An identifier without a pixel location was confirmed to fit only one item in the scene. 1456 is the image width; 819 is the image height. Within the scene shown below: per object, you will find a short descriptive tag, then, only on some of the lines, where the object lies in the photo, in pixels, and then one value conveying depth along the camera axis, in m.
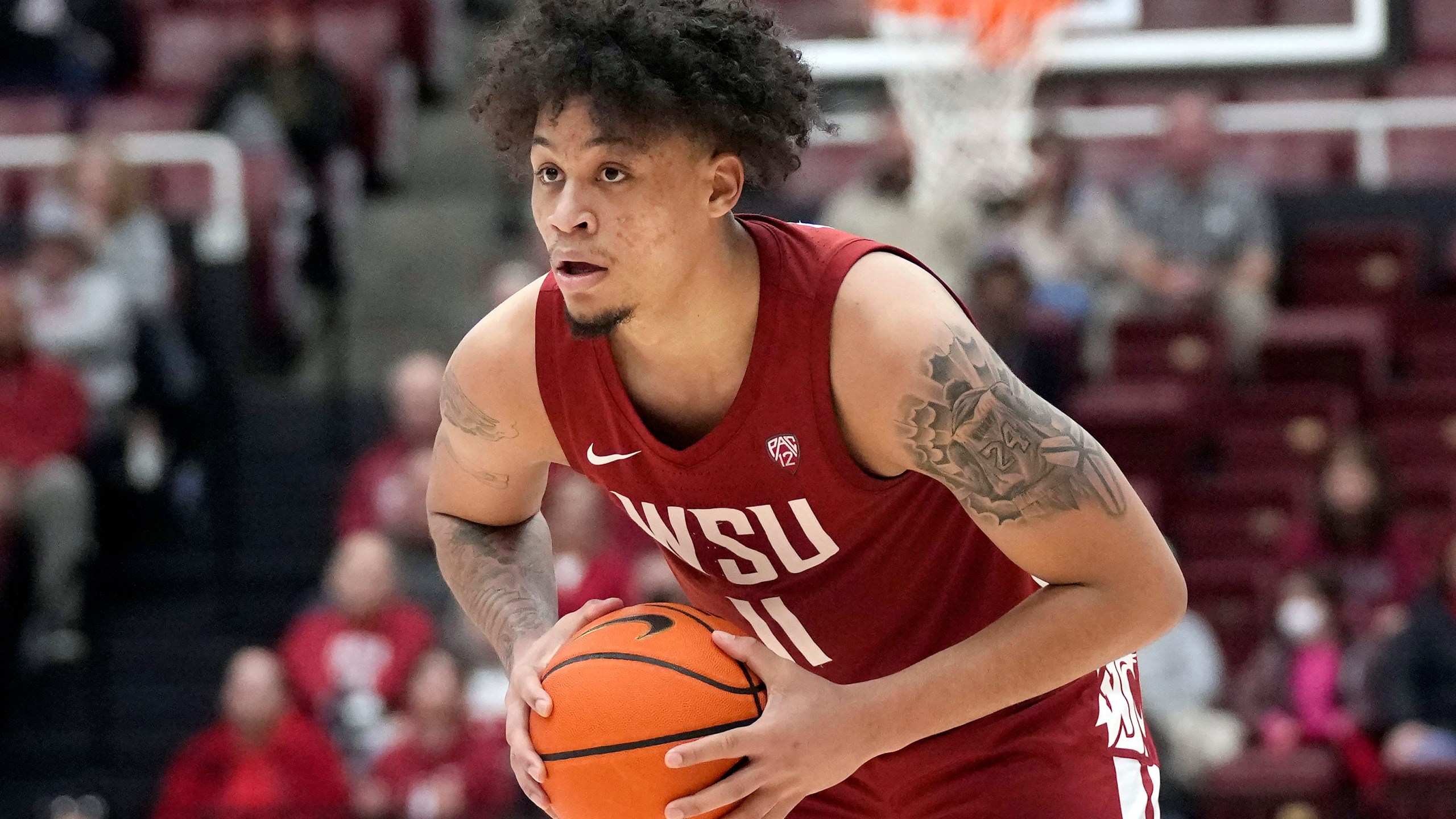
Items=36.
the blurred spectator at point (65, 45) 23.00
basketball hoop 19.14
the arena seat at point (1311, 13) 20.52
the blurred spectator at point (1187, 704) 14.48
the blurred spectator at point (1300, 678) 14.35
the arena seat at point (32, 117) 22.39
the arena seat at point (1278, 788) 13.56
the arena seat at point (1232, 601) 16.94
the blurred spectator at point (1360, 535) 15.82
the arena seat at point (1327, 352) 18.98
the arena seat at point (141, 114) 22.17
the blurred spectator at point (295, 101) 20.86
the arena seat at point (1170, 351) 18.83
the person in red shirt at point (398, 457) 16.98
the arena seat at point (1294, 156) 21.78
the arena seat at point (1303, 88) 22.22
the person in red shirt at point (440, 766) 14.46
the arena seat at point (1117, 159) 21.22
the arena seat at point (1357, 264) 20.00
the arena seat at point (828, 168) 21.48
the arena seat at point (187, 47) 23.33
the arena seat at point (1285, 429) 18.48
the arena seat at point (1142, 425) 18.23
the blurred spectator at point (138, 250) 18.22
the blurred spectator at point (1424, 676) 14.04
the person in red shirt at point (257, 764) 14.70
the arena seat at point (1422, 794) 13.21
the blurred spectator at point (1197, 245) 18.97
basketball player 6.02
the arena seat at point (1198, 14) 20.81
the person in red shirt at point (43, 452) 17.12
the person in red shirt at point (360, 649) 15.52
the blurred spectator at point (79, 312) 17.81
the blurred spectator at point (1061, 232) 18.77
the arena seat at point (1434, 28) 22.17
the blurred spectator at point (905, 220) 17.44
